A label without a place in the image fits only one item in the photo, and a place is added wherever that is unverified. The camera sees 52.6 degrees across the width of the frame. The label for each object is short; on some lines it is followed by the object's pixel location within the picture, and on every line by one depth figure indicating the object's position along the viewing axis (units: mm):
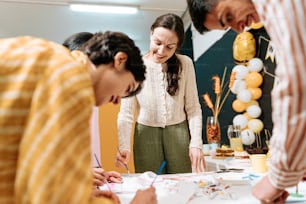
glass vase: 2418
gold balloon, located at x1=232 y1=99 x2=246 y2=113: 2616
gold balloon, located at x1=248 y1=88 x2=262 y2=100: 2494
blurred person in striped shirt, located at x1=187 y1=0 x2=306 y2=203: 560
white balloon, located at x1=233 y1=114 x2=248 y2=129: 2547
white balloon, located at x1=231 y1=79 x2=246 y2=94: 2592
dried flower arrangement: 2831
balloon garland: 2445
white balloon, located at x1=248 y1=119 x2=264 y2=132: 2430
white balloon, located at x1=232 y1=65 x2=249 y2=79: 2578
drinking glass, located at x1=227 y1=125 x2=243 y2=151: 2292
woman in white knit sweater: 1656
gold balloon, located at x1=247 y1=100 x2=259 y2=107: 2536
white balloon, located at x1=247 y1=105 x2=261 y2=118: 2488
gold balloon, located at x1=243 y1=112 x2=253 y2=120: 2560
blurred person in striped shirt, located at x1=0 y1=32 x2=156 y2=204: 469
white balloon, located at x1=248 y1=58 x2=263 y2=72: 2476
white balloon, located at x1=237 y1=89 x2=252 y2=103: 2531
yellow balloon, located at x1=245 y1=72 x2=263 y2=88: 2465
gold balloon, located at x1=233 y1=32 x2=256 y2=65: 2482
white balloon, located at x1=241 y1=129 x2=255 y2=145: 2391
